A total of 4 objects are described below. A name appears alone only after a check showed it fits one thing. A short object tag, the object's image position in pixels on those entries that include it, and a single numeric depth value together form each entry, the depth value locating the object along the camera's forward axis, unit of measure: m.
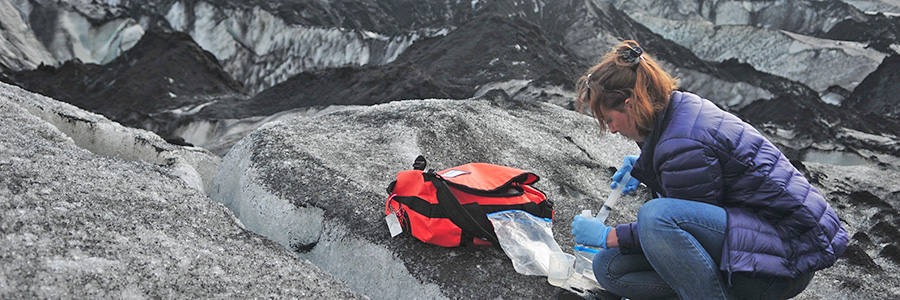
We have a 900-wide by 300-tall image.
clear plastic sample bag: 2.61
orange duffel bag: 2.63
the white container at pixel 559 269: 2.43
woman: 1.85
